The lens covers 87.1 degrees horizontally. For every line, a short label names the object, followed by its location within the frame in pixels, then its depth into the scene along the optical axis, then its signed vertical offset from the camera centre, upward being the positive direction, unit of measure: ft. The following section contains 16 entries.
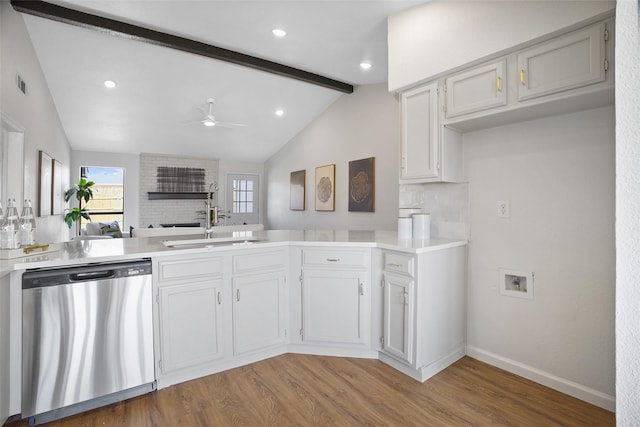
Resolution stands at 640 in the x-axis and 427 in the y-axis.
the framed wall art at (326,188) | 20.75 +1.63
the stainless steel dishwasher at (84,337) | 5.86 -2.33
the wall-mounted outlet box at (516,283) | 7.74 -1.63
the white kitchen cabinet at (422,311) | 7.54 -2.28
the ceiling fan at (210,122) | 16.66 +4.55
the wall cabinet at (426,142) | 8.39 +1.85
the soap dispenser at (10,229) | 6.34 -0.34
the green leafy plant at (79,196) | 20.88 +0.98
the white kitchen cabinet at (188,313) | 7.04 -2.18
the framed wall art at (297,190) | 23.68 +1.66
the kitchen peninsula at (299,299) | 7.20 -2.04
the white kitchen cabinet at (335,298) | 8.48 -2.15
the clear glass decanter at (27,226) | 6.93 -0.31
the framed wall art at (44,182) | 13.97 +1.29
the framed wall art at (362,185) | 17.92 +1.56
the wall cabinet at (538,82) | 5.77 +2.61
